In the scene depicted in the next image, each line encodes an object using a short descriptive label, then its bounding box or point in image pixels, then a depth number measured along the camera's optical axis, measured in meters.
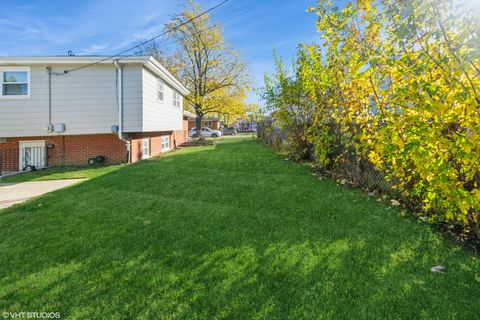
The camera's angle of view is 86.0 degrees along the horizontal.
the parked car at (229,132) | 44.84
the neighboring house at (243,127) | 64.26
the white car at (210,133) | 35.19
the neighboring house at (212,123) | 49.47
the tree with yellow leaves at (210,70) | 22.08
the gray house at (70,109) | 9.85
